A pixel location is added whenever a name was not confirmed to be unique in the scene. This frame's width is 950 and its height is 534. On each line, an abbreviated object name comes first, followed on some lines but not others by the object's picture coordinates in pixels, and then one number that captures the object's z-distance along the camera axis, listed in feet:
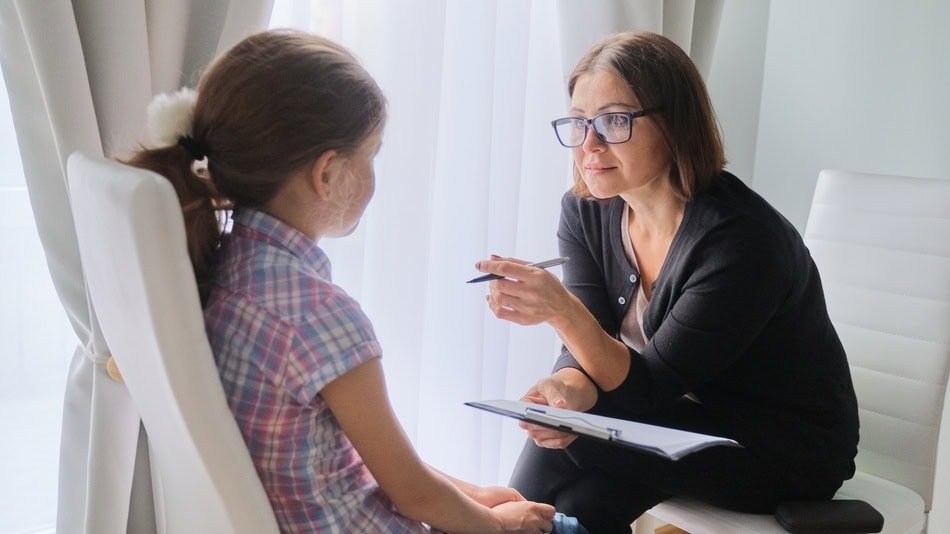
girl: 2.97
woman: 4.44
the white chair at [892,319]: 5.08
